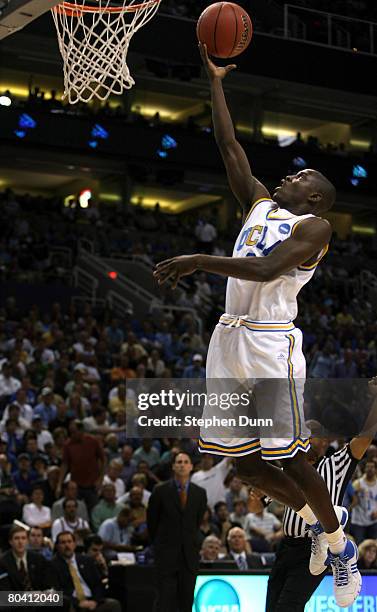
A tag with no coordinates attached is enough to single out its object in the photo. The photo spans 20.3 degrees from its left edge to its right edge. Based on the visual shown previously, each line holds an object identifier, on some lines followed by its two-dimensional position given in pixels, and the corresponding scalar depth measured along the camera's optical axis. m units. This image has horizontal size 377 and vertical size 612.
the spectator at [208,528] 10.37
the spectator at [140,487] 10.81
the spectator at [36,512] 10.33
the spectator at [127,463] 11.77
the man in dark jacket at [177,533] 7.97
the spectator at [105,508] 10.64
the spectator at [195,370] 14.39
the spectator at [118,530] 10.19
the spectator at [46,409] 12.51
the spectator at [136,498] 10.59
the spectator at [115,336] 16.06
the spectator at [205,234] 23.95
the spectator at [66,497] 10.30
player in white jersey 4.98
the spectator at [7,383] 12.90
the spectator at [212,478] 11.41
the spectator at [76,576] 8.62
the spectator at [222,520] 10.55
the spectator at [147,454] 12.21
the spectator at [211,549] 9.48
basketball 5.50
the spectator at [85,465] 11.02
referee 5.70
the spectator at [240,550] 9.39
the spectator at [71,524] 9.91
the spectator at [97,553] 9.12
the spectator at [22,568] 8.25
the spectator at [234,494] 11.45
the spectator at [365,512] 11.21
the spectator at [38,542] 9.45
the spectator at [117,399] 13.07
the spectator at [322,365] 16.60
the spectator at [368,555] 9.24
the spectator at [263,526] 10.72
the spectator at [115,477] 11.26
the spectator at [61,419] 12.39
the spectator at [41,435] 11.91
